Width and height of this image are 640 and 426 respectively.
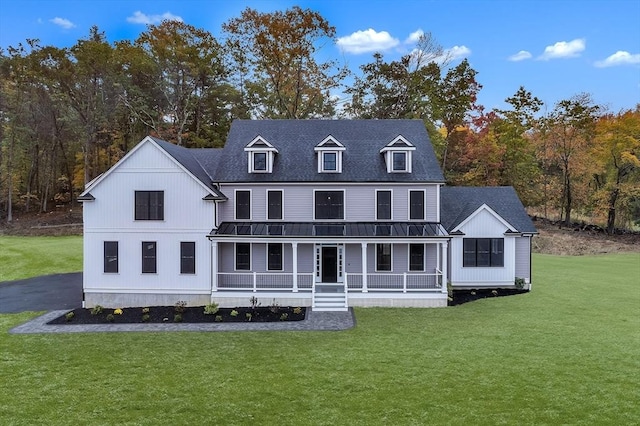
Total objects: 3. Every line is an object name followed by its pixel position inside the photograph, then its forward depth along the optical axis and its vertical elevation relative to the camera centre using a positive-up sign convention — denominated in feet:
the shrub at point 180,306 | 62.89 -15.52
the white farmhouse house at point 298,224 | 66.13 -2.89
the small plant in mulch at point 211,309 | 61.29 -15.25
